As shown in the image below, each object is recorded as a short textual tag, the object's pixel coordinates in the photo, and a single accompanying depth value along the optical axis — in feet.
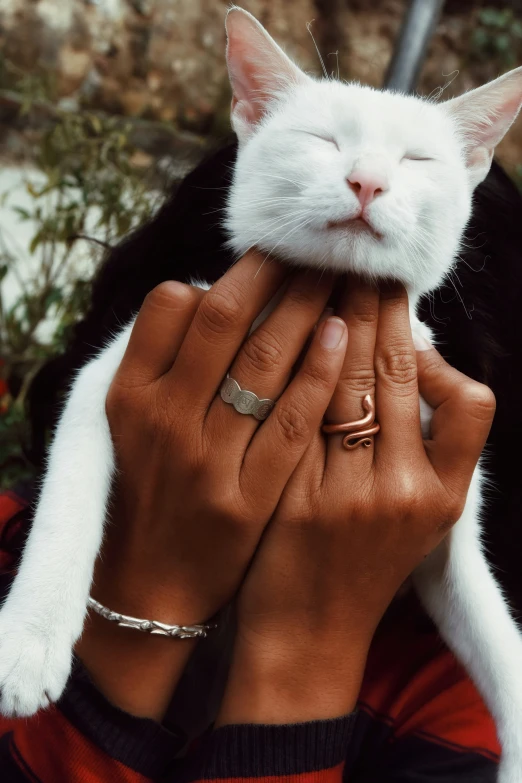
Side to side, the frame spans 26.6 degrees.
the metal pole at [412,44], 2.20
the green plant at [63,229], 2.39
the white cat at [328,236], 1.37
